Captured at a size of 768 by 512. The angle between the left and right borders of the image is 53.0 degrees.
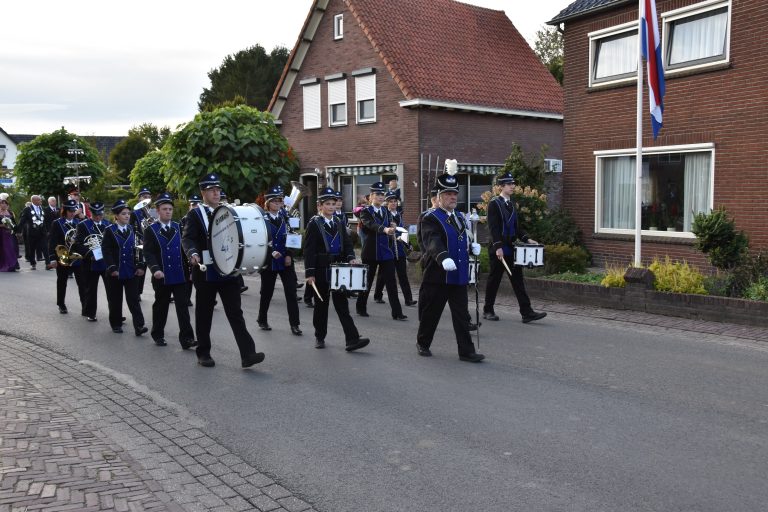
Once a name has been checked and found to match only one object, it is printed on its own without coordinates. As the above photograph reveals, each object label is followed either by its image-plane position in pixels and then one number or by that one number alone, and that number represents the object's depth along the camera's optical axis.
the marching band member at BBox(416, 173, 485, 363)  8.22
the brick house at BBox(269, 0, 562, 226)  22.92
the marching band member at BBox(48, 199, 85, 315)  12.37
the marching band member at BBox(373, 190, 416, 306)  12.10
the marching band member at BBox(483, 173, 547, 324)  10.53
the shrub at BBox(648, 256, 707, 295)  10.97
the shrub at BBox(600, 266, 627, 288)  11.63
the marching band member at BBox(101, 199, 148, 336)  10.22
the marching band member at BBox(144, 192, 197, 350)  9.23
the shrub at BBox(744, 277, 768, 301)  10.20
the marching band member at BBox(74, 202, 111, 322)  11.23
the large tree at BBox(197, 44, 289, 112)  54.19
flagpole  12.66
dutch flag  12.55
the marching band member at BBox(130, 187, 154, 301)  12.70
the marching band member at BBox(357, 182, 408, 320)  11.28
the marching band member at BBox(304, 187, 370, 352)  9.08
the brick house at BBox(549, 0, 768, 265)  13.64
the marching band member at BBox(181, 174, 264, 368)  8.01
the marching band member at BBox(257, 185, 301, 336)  10.17
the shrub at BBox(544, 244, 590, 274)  13.83
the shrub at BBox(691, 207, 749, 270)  11.76
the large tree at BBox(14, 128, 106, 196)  30.98
